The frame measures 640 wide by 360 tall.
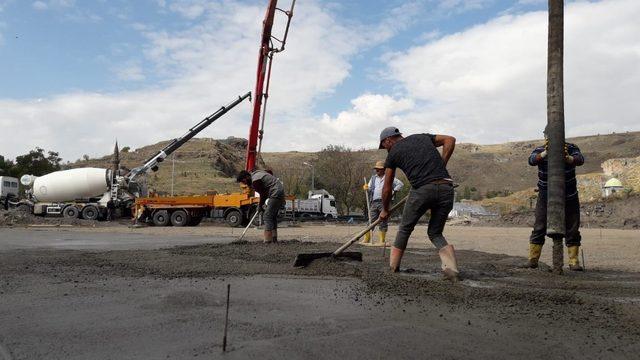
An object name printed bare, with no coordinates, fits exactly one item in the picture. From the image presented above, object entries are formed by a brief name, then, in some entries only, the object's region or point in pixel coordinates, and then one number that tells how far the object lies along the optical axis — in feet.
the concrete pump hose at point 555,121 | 20.85
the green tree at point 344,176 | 194.18
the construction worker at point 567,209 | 22.25
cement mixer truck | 99.86
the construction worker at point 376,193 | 37.50
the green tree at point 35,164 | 198.80
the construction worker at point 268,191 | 33.14
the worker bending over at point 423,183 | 19.07
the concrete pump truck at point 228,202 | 84.48
